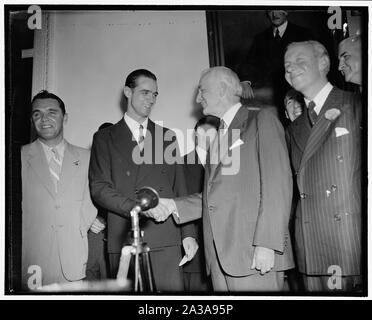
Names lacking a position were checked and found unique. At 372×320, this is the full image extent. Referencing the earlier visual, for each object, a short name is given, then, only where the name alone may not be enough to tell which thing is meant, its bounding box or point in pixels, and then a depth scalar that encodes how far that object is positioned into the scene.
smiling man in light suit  2.46
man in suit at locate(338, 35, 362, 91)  2.41
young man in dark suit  2.42
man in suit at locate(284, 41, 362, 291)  2.32
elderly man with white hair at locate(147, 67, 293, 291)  2.27
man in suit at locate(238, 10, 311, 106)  2.42
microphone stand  2.30
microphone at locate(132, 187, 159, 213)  2.35
